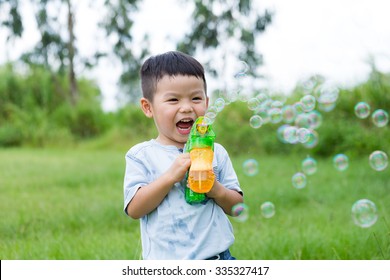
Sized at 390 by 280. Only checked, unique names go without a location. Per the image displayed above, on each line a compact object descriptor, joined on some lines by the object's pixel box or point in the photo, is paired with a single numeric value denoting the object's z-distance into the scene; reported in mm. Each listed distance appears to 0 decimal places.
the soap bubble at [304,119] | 3896
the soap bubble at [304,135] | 3253
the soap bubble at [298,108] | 3512
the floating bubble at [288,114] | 3706
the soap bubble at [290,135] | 3298
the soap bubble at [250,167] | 2957
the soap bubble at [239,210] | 2088
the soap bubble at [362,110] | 3543
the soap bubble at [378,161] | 3241
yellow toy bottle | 1824
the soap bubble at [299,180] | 3098
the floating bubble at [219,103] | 2279
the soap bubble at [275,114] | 3398
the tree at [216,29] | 15938
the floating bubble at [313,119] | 3914
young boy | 1938
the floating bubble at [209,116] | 1906
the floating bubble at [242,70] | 2709
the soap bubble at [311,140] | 3329
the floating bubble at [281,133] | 3612
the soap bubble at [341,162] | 3380
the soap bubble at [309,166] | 3321
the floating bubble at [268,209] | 2820
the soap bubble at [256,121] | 2917
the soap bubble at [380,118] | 3499
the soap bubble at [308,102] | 3367
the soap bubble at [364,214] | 2773
